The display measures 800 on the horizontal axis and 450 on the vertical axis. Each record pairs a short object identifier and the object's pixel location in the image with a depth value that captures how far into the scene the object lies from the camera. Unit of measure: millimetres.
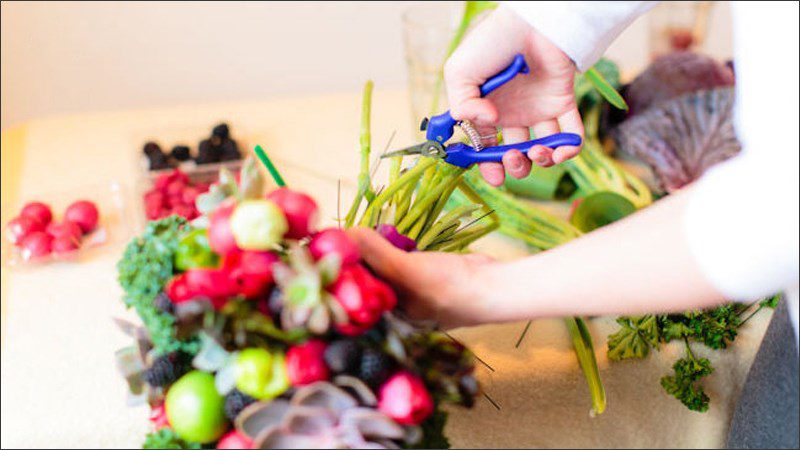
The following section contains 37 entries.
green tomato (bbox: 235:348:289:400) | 448
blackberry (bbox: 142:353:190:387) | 485
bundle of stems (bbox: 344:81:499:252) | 678
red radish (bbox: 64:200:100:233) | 1061
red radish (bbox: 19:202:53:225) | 1060
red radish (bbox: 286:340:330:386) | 444
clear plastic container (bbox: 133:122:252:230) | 1117
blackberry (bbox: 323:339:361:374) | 447
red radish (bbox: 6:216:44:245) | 1028
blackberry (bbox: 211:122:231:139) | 1218
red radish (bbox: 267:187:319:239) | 460
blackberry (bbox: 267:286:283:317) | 447
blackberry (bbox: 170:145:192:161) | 1189
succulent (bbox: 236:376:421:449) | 441
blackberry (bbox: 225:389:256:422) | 462
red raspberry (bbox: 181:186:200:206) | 1054
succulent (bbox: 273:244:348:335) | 434
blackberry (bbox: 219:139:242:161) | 1187
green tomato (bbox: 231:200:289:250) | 435
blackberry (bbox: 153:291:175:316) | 466
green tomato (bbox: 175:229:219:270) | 466
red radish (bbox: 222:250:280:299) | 442
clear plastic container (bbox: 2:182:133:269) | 1015
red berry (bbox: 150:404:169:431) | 505
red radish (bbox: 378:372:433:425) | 440
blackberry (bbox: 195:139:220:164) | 1176
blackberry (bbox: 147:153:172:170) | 1151
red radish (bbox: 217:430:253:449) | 458
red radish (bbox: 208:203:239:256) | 443
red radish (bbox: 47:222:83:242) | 1021
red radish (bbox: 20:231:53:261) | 1001
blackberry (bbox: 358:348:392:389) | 448
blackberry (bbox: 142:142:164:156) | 1168
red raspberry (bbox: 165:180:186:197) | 1076
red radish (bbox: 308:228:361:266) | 462
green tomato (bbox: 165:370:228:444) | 469
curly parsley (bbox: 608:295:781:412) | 652
